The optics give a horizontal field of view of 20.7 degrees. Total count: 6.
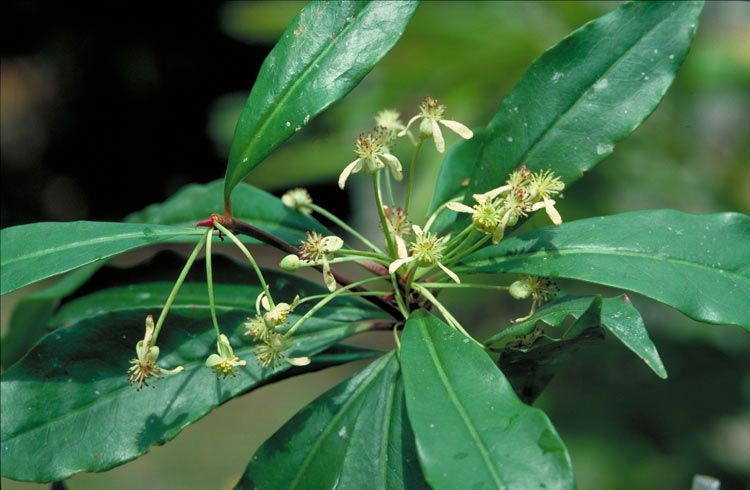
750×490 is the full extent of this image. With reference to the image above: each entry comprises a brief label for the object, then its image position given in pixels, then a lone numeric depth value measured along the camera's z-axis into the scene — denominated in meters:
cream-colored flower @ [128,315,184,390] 0.65
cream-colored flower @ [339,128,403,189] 0.66
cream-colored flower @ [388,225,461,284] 0.66
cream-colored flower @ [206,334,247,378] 0.65
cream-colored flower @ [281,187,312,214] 0.72
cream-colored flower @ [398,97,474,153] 0.67
